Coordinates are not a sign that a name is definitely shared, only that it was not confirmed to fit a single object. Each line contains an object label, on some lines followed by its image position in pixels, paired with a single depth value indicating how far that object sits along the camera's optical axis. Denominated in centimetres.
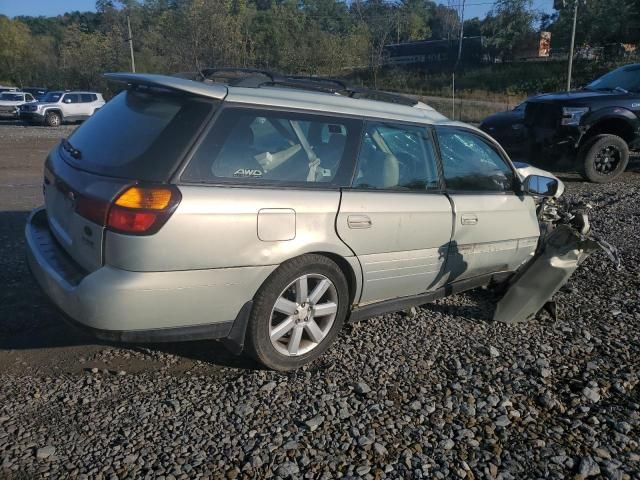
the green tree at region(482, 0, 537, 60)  6756
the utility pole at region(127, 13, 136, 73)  4612
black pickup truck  972
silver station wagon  291
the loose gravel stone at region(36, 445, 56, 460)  263
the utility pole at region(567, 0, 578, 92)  2723
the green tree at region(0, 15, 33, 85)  6888
